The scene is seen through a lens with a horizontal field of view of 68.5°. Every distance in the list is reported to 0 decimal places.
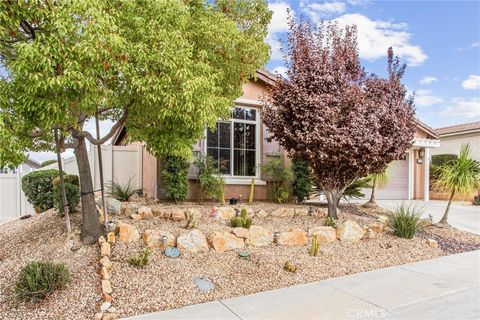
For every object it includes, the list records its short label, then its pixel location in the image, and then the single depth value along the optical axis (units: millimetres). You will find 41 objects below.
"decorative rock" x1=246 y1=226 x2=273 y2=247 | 6301
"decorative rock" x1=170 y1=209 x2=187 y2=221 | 7031
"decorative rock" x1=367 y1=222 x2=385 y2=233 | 7706
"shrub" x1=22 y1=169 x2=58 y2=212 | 9312
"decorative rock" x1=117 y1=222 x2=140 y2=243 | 5684
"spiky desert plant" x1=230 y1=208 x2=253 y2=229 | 6597
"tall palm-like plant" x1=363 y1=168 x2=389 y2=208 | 11023
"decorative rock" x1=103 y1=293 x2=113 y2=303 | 4238
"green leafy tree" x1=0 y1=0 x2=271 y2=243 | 3926
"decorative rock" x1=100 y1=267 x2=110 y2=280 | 4613
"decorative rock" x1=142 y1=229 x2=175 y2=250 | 5660
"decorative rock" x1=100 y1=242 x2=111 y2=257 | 5199
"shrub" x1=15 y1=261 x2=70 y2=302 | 4219
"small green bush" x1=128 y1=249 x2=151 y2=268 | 5023
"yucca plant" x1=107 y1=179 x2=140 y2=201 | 8516
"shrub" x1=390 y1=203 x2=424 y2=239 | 7449
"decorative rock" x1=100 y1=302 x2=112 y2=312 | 4094
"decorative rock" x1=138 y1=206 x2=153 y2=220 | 6938
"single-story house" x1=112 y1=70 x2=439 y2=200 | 9805
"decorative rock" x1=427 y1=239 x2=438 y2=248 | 7281
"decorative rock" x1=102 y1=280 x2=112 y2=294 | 4371
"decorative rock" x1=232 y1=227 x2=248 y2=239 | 6211
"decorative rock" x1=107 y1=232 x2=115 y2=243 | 5599
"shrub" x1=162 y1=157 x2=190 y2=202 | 8547
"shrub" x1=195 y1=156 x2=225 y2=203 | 8938
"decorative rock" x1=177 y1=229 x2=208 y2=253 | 5730
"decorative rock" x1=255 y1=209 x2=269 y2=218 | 7992
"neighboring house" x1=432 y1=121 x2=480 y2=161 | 19688
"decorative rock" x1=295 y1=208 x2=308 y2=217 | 8304
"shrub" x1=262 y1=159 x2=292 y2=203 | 9930
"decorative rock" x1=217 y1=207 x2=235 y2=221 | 7457
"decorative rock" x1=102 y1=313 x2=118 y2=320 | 3936
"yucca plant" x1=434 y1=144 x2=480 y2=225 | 9031
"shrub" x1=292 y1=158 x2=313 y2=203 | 10047
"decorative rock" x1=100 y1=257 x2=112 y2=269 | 4867
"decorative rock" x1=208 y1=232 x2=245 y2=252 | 5906
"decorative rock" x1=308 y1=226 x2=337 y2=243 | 6812
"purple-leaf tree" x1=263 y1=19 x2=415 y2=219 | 7477
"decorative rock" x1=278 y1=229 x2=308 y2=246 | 6512
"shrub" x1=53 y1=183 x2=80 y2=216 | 6695
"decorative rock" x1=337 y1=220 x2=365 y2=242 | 7055
